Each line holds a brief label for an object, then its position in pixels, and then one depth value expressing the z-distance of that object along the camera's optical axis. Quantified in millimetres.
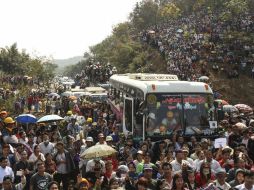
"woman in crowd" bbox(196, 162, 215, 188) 9969
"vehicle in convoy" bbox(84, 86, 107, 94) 39750
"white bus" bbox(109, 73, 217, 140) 15008
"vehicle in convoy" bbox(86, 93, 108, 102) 37244
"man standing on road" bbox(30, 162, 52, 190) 9594
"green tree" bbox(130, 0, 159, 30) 79812
